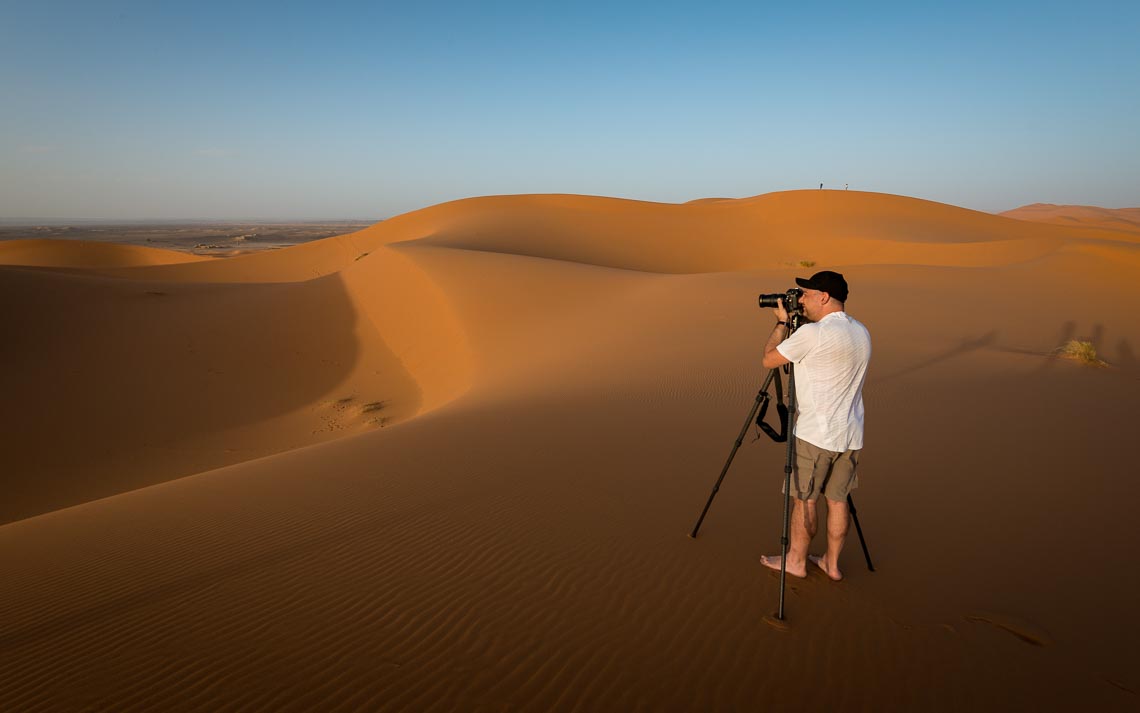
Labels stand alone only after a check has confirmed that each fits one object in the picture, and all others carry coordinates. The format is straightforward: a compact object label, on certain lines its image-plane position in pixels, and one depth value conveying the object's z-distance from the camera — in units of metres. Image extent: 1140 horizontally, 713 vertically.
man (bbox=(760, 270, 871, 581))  3.31
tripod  3.35
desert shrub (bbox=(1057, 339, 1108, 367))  9.42
